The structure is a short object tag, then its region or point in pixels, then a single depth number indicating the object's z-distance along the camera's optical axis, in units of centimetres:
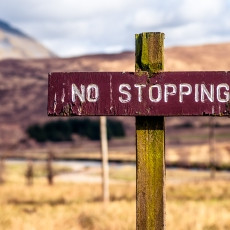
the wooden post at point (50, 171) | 2750
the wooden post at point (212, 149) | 2998
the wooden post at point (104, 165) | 1829
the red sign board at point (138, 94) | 405
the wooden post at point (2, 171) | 2873
